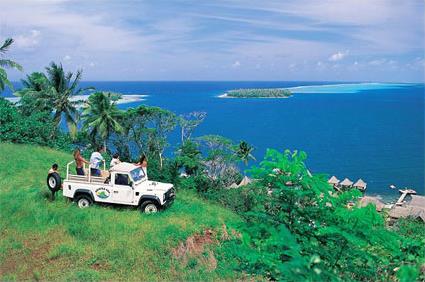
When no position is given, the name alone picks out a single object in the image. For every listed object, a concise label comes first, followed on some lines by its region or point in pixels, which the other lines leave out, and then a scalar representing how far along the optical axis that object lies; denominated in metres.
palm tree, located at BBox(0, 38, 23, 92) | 24.06
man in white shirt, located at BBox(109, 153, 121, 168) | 11.80
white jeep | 11.21
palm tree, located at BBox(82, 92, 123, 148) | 29.29
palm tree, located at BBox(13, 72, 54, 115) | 26.66
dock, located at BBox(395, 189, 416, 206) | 37.98
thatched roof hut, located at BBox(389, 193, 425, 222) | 26.19
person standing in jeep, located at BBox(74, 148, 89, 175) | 11.59
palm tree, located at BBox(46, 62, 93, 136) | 27.14
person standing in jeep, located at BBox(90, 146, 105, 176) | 11.59
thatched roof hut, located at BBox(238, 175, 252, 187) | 32.95
